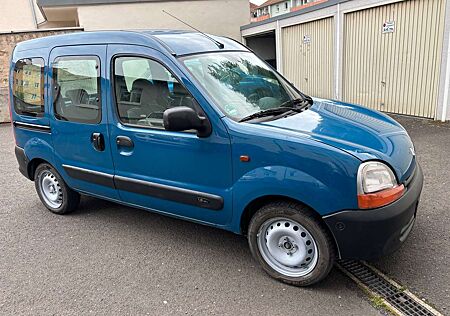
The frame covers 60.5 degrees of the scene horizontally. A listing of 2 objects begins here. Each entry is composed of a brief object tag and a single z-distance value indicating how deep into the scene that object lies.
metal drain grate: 2.62
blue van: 2.64
